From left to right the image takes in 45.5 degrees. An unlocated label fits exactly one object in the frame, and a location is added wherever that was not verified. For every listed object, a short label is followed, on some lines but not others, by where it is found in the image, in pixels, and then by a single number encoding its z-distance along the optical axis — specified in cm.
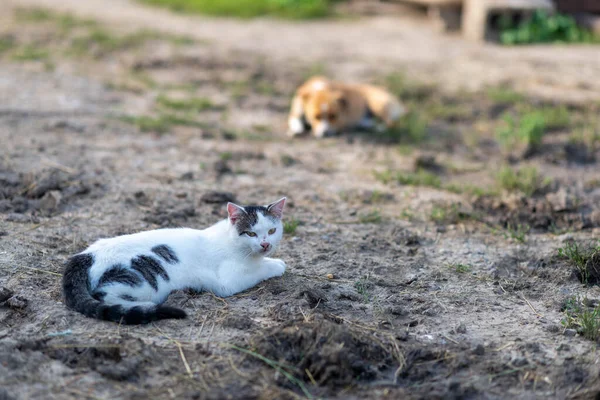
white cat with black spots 369
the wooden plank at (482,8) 1014
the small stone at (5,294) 389
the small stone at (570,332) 379
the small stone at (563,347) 364
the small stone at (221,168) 640
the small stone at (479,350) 359
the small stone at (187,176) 614
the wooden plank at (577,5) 1102
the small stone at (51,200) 531
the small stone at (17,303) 383
